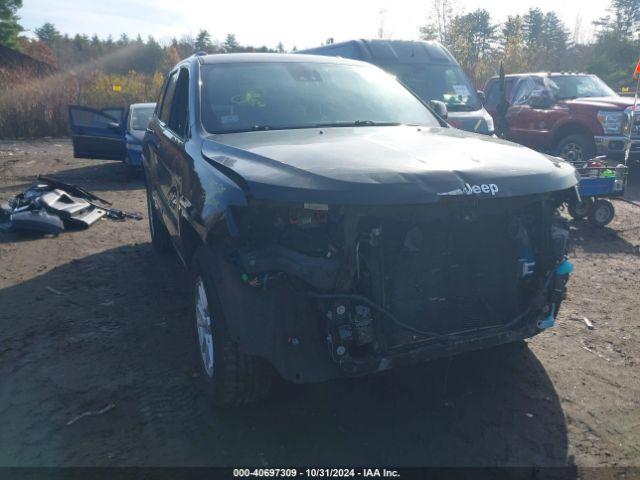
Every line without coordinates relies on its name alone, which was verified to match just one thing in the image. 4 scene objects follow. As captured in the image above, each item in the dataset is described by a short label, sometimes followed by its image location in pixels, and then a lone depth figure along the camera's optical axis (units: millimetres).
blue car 10867
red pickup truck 10289
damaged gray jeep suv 2654
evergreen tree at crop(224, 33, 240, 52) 73875
